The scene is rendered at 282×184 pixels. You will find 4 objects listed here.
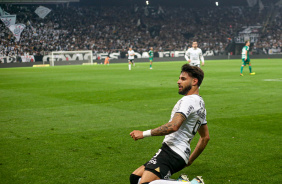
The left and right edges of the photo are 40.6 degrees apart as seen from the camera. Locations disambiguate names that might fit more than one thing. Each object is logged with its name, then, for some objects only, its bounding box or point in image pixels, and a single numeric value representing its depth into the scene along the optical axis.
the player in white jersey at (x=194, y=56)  21.61
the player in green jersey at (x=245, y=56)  25.88
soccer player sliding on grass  4.19
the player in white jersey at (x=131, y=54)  41.47
